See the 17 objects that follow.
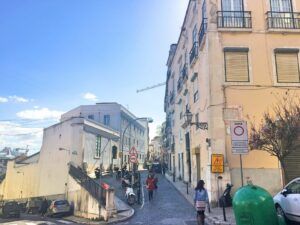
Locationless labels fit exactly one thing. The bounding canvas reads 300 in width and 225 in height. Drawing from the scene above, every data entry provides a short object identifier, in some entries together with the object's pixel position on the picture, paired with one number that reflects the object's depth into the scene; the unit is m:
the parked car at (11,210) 20.23
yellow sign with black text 11.05
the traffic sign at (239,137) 7.59
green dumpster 5.15
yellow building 11.46
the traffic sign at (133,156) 13.97
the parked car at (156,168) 31.08
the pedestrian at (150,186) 13.76
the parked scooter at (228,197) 10.59
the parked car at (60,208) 16.68
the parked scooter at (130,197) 13.13
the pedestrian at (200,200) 7.84
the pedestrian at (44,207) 20.37
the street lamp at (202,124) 12.41
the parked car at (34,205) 22.04
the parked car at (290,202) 6.79
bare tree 9.61
